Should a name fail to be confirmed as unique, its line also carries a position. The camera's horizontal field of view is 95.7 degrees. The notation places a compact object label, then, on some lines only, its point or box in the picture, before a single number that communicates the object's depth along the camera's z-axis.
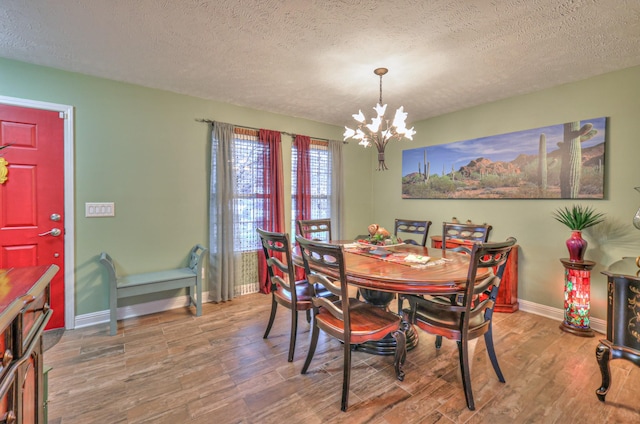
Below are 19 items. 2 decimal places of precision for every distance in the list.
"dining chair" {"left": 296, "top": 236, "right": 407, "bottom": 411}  1.77
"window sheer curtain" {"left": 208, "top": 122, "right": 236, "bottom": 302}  3.59
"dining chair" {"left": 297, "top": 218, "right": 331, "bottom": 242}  3.36
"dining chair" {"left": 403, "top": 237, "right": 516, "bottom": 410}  1.71
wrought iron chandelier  2.66
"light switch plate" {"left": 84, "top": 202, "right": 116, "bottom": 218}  2.91
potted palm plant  2.78
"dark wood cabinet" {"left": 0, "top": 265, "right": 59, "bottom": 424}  0.85
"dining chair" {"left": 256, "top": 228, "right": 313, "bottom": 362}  2.20
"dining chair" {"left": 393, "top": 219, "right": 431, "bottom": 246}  3.24
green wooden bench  2.73
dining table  1.74
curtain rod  3.55
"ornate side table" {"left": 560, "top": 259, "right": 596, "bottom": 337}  2.73
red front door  2.57
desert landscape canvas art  2.93
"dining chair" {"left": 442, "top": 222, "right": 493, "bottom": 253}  2.72
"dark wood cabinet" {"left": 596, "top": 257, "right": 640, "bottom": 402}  1.68
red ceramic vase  2.77
